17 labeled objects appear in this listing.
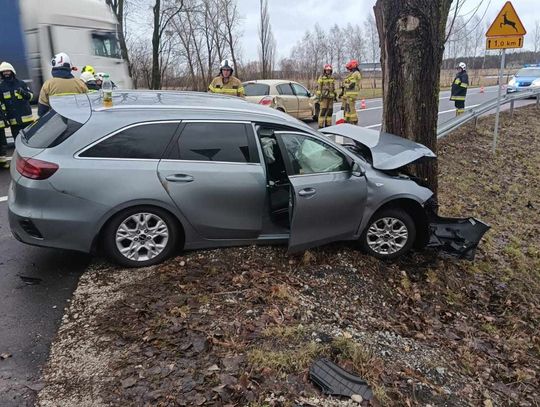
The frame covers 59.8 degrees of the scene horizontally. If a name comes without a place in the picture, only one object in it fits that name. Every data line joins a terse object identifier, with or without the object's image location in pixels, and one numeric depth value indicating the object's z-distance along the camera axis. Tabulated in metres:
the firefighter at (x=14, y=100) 8.00
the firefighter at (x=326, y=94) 12.02
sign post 9.30
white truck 11.20
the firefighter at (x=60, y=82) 7.31
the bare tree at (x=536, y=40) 69.50
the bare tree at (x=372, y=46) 51.94
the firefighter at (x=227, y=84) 8.72
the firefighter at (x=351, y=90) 10.96
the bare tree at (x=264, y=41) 29.09
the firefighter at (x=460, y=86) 14.29
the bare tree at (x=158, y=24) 23.47
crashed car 3.96
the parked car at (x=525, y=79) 22.84
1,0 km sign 9.41
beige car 13.21
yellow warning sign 9.27
